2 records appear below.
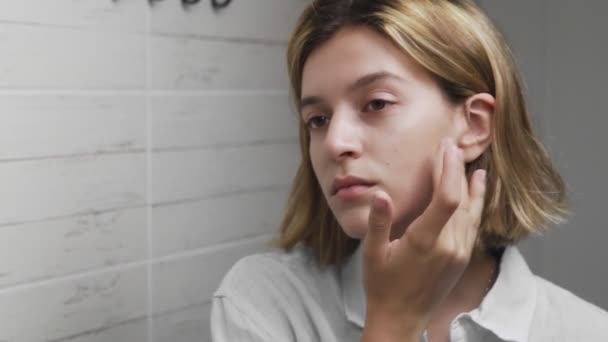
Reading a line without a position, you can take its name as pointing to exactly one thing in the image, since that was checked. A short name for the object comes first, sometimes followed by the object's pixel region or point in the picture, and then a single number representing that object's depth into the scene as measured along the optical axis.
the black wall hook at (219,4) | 1.37
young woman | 0.93
